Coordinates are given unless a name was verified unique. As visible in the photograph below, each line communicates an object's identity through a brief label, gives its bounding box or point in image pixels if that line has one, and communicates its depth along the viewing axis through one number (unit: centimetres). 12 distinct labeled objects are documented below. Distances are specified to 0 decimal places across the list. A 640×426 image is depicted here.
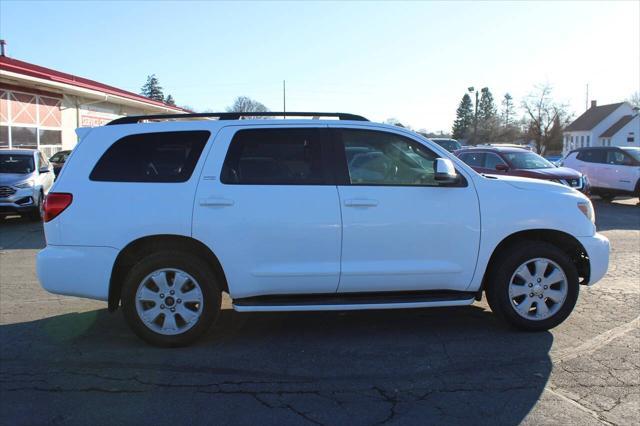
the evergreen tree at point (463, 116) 10525
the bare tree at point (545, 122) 7169
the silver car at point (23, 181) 1271
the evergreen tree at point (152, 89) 8862
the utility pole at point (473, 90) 5009
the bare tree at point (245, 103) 6188
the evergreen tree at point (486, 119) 7656
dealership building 1848
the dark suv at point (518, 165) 1332
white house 5869
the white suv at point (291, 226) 467
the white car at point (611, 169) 1634
